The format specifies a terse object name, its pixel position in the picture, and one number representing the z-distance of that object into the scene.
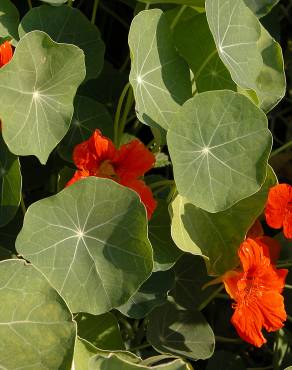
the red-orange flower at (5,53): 0.53
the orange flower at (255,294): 0.56
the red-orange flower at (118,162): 0.54
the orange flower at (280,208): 0.57
